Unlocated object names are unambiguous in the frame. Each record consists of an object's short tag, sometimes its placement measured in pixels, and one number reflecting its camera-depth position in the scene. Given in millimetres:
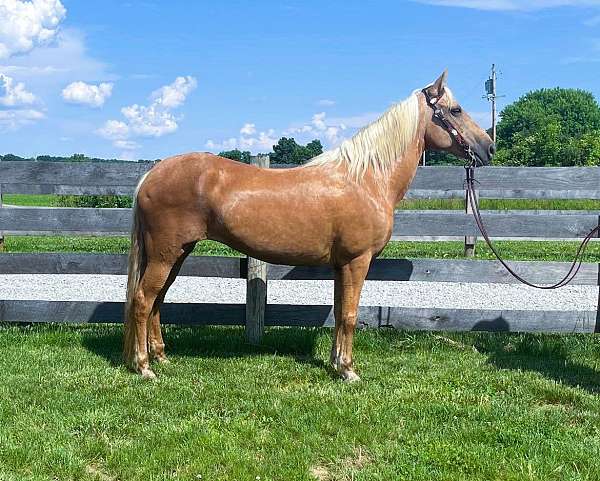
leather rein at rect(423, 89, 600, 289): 5188
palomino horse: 4859
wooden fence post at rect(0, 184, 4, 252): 10607
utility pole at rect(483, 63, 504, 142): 44512
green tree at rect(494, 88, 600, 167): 68875
